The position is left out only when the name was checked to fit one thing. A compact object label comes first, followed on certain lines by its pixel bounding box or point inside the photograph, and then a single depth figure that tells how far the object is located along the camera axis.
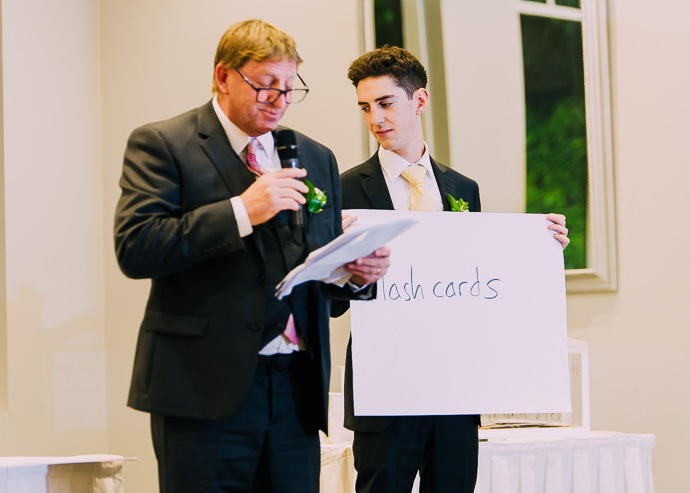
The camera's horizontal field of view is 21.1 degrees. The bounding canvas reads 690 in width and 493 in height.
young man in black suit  3.57
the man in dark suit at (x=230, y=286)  3.08
